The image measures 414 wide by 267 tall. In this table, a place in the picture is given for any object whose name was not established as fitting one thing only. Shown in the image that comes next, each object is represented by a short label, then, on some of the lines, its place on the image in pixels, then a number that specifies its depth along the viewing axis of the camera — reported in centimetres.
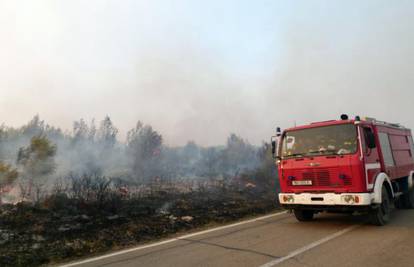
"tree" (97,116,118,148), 2466
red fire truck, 619
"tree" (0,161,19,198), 1208
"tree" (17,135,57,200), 1367
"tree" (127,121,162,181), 2083
